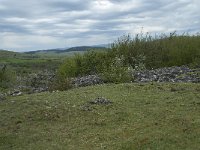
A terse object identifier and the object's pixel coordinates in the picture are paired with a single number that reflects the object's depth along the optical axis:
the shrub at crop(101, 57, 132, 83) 6.99
